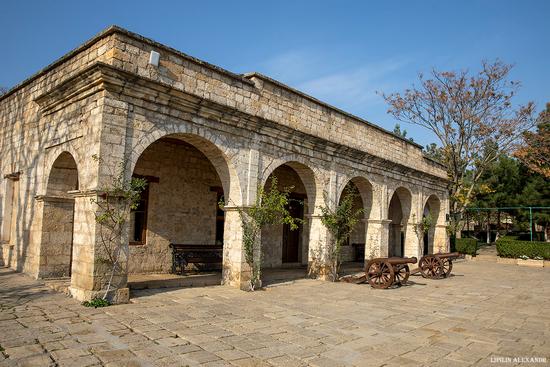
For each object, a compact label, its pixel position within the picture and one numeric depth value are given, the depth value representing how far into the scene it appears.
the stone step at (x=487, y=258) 19.26
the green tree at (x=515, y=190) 23.62
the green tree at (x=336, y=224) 10.76
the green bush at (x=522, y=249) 17.67
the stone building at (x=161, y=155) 6.93
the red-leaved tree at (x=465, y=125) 19.20
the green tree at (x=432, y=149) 39.44
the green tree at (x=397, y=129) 41.81
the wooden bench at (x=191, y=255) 10.09
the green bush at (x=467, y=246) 20.08
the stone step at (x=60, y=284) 7.20
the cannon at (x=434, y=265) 11.94
